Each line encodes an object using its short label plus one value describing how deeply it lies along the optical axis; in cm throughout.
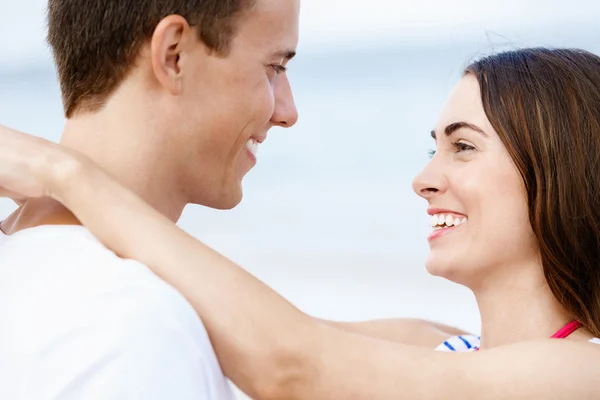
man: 198
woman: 209
